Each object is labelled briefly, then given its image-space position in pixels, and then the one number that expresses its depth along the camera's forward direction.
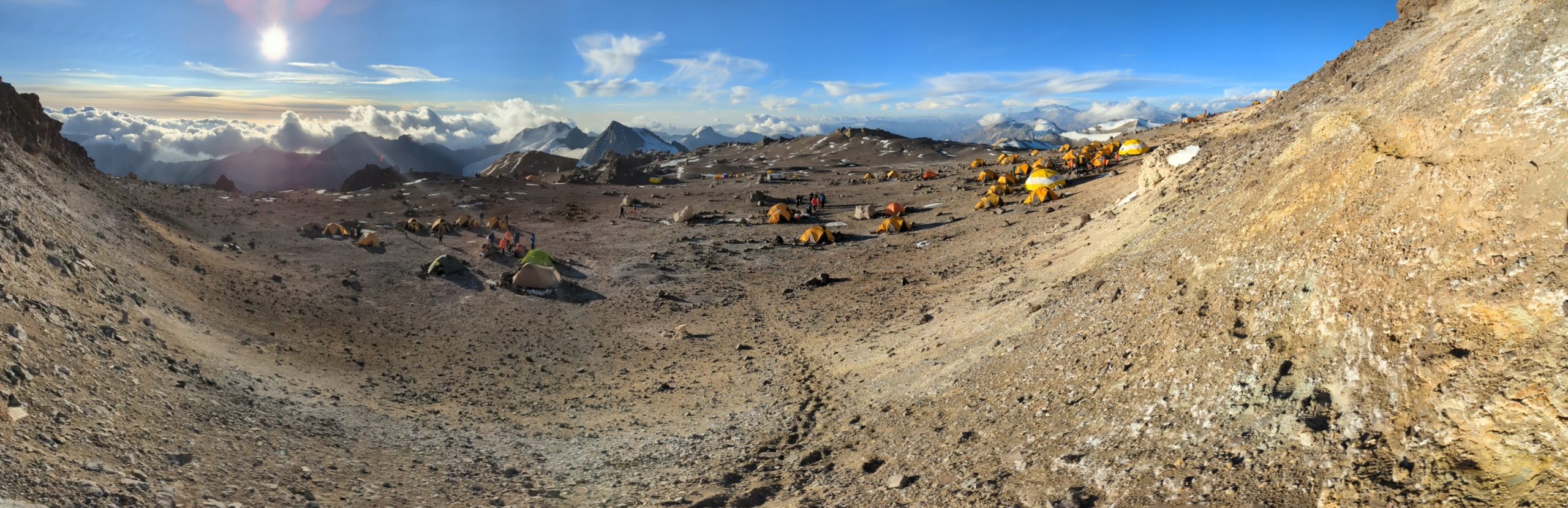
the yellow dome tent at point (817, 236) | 38.34
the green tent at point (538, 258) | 29.88
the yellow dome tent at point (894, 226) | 39.69
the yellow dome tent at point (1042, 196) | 39.16
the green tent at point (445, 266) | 29.62
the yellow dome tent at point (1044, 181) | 42.97
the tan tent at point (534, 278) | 28.36
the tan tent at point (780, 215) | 46.81
